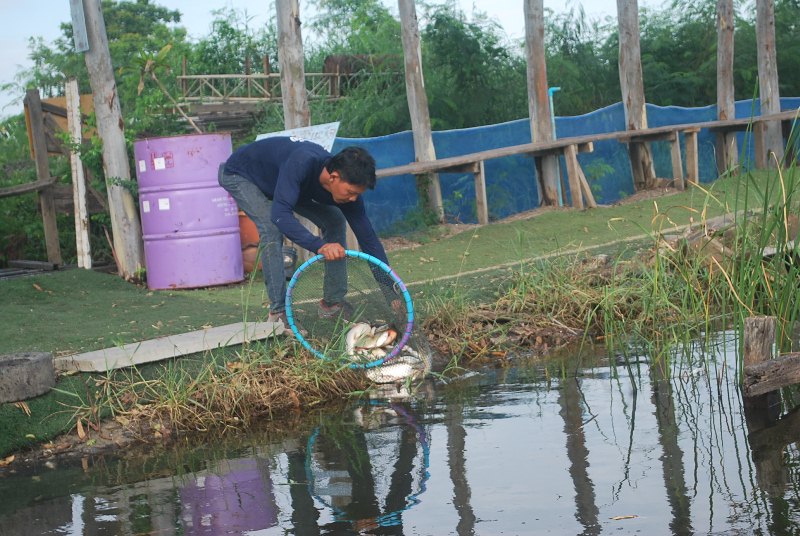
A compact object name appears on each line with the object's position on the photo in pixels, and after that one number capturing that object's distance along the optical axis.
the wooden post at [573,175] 13.87
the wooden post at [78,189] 11.16
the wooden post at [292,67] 11.13
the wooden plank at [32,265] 11.34
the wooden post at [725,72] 17.17
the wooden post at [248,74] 25.14
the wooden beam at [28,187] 11.34
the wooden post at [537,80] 14.31
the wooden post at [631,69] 15.76
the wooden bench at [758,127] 16.67
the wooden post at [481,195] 13.18
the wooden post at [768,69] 17.56
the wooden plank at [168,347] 6.00
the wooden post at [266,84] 24.71
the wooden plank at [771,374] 4.65
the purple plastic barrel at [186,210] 10.12
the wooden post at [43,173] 11.40
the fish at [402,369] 6.34
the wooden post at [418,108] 13.27
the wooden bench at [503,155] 12.77
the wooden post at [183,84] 24.05
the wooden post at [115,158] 10.62
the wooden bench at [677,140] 15.58
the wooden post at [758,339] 4.80
